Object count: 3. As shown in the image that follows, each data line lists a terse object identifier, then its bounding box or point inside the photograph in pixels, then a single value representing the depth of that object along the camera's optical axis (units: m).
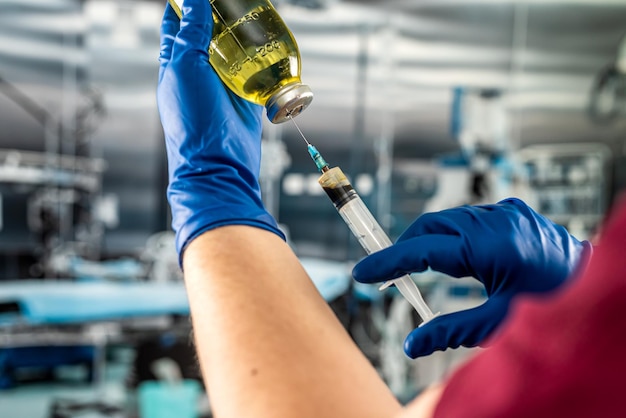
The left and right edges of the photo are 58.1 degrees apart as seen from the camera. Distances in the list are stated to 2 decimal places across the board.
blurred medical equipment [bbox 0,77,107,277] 3.21
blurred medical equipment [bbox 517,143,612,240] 3.91
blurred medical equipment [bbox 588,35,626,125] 4.04
